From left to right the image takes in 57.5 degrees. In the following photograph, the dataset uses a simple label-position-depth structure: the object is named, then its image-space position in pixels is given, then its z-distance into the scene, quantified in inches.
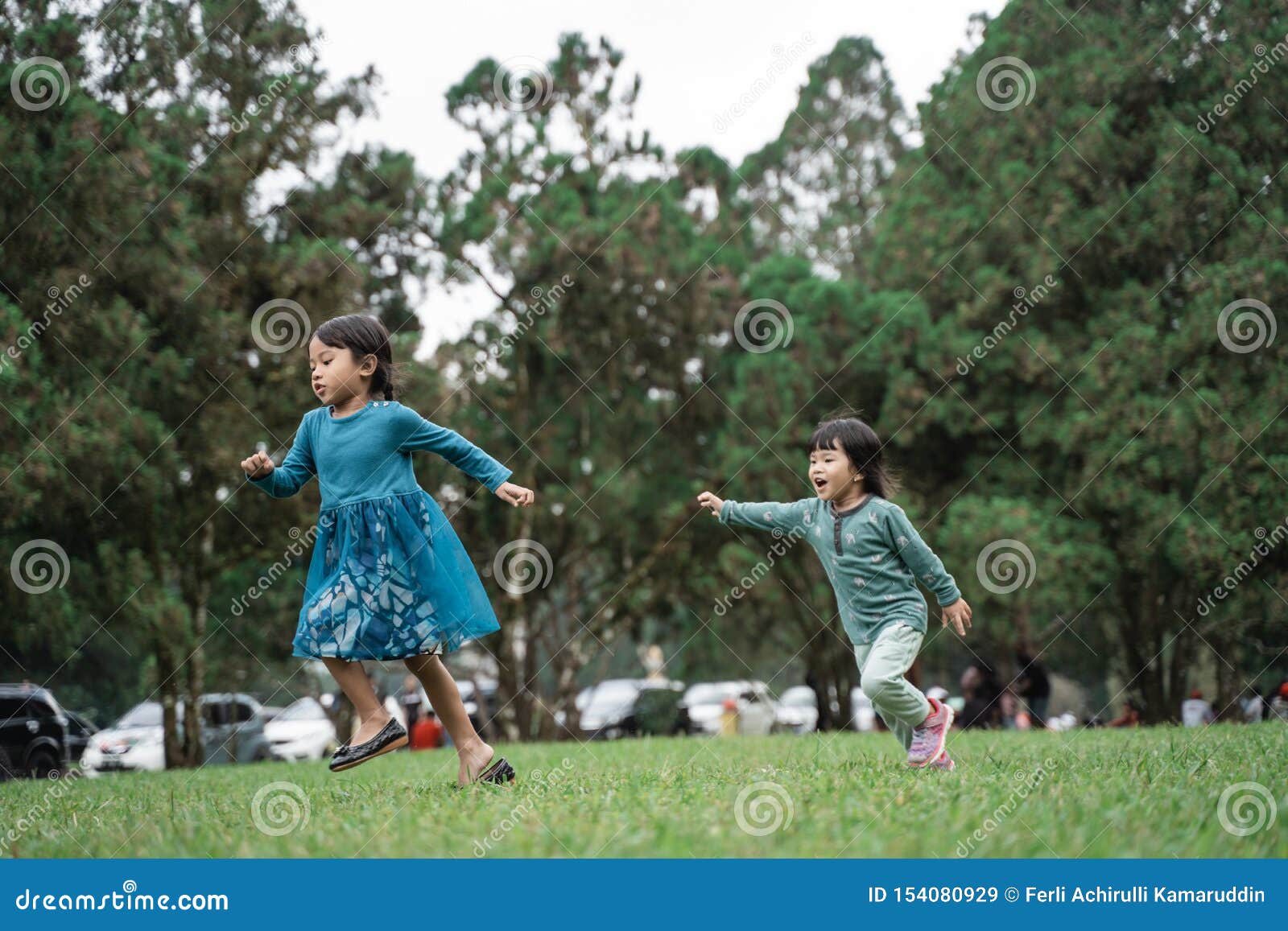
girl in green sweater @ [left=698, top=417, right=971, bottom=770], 195.8
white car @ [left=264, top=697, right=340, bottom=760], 904.3
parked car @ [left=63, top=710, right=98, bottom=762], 567.9
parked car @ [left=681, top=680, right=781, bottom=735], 1096.2
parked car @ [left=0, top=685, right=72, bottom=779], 493.0
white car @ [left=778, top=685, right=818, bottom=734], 1123.6
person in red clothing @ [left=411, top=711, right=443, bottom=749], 720.3
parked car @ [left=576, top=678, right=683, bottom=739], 1043.3
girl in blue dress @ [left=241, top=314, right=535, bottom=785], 177.0
